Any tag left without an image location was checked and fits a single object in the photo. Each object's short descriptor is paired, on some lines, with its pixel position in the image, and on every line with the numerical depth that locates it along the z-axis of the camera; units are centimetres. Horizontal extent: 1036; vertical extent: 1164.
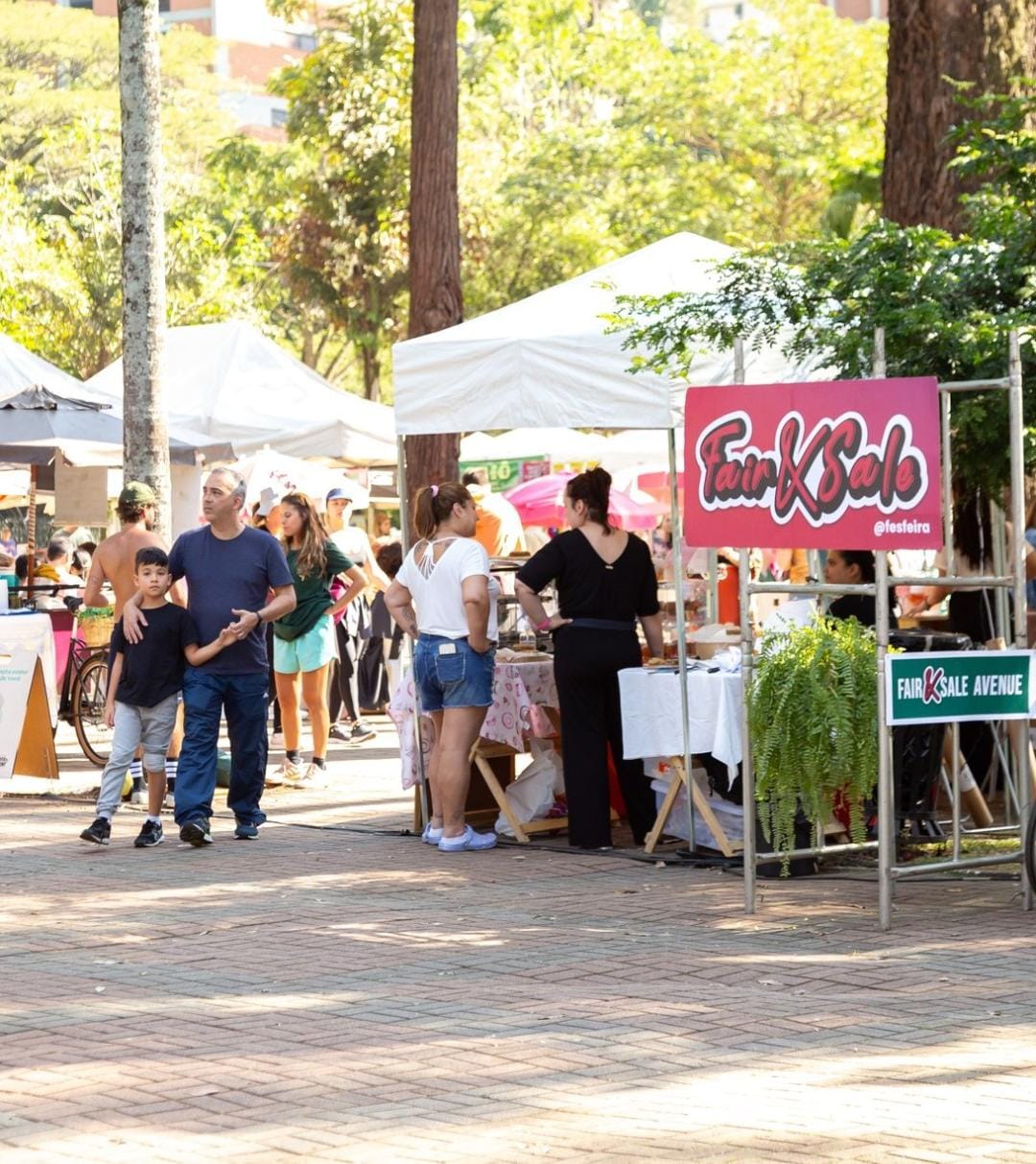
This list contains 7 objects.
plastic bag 1149
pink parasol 2288
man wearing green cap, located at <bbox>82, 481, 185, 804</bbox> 1280
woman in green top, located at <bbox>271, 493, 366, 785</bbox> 1364
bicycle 1530
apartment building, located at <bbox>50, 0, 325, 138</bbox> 9456
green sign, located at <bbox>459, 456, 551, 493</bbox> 2728
